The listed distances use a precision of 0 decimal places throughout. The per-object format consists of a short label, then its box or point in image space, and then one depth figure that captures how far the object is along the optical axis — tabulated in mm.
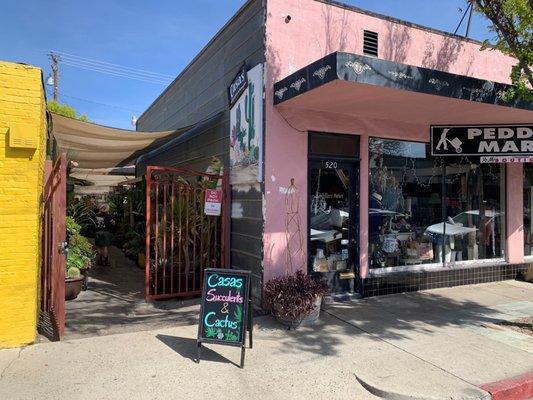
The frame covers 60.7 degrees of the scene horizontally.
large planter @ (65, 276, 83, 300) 7288
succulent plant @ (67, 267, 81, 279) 7449
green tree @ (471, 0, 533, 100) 5941
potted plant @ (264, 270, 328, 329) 5822
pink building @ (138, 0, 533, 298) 6332
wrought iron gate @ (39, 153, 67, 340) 5246
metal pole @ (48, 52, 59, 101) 36534
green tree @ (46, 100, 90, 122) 31178
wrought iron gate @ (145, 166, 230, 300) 7508
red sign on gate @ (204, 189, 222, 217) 7496
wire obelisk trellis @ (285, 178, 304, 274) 6668
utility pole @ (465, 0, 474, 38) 9465
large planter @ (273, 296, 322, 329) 5879
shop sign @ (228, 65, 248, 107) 7043
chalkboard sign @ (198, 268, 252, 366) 4785
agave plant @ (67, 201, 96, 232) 9945
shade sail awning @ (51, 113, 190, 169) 7961
